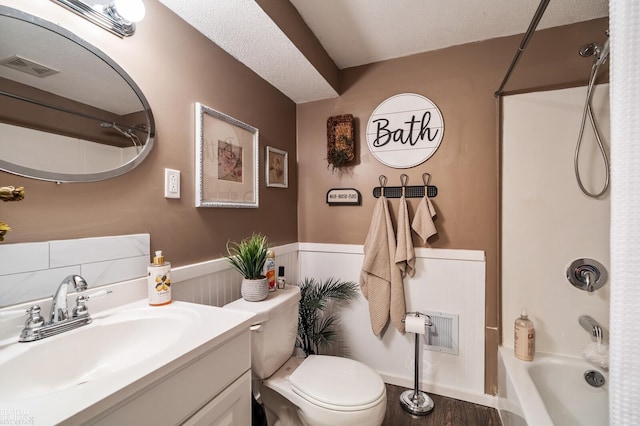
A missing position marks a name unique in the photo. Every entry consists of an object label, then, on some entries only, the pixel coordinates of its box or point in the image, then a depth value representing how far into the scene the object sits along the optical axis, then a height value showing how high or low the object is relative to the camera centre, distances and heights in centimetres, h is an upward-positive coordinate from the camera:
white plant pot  129 -36
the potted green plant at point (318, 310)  189 -67
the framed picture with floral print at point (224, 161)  135 +28
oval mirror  77 +33
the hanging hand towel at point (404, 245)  185 -21
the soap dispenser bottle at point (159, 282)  102 -26
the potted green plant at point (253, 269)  129 -27
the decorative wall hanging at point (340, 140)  202 +53
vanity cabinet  59 -46
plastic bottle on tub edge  155 -69
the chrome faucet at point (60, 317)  74 -30
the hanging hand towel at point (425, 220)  181 -5
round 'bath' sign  188 +57
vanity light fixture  92 +68
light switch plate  119 +12
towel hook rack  188 +16
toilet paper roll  169 -68
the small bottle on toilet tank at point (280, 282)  150 -37
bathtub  135 -90
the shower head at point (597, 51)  134 +84
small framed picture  188 +31
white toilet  114 -76
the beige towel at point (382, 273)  188 -41
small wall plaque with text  207 +12
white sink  52 -35
